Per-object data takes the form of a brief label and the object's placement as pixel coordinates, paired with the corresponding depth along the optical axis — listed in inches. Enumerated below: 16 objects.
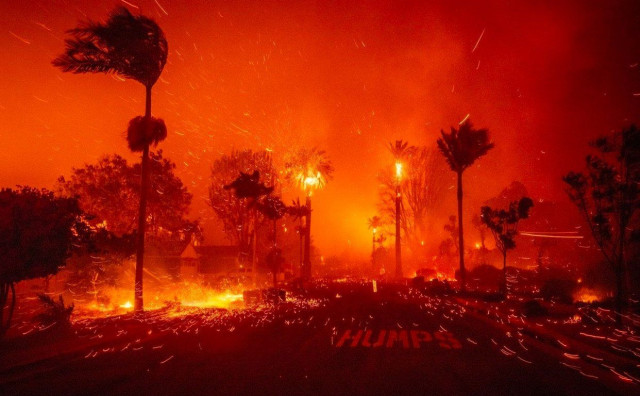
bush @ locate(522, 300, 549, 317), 801.6
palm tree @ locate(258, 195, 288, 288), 1754.4
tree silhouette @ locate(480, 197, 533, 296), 1184.4
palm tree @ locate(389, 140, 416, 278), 2357.3
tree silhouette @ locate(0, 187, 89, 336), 502.9
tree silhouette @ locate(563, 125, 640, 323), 673.0
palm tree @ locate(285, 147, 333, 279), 2175.2
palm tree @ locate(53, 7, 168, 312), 793.6
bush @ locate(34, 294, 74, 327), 555.5
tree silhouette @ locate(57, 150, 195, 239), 1759.4
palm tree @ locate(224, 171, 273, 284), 1556.3
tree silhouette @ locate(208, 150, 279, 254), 2192.4
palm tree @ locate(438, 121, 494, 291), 1520.7
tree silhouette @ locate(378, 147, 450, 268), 2790.4
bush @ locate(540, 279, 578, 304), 1075.9
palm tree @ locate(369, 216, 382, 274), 3710.6
